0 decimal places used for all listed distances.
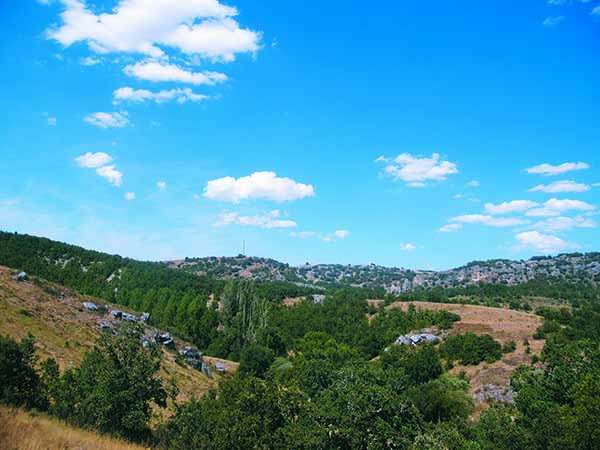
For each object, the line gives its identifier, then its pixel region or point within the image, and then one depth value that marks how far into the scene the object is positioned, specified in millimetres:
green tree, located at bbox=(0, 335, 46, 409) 21391
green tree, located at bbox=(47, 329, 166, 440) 22031
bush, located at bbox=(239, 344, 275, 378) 86938
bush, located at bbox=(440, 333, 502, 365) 78062
